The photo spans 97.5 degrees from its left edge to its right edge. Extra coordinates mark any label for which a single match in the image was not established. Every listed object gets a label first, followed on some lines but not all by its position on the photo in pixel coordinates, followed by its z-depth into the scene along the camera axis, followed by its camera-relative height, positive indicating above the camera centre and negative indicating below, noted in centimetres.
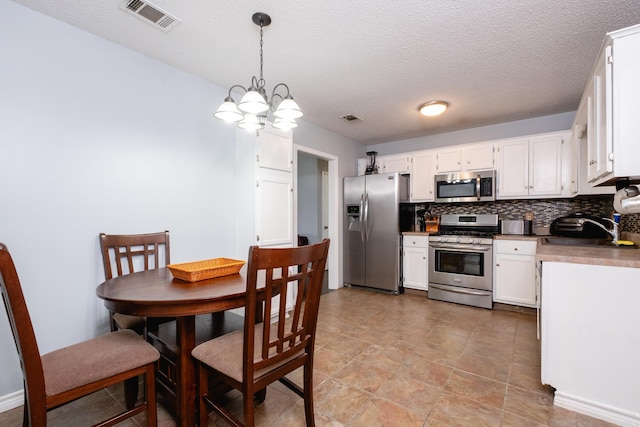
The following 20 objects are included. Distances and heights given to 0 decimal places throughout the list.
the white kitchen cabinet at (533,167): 337 +60
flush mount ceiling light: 321 +124
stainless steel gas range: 355 -64
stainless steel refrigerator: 415 -23
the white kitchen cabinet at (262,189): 288 +27
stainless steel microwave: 375 +38
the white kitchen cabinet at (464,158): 380 +79
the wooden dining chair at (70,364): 102 -65
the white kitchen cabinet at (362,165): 487 +86
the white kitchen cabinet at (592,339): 156 -74
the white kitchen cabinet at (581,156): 232 +59
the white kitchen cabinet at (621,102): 149 +61
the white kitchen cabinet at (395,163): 440 +82
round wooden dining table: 124 -39
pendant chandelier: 168 +68
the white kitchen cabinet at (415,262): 404 -70
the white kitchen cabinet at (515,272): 329 -70
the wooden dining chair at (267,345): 118 -65
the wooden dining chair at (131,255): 183 -32
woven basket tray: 157 -34
